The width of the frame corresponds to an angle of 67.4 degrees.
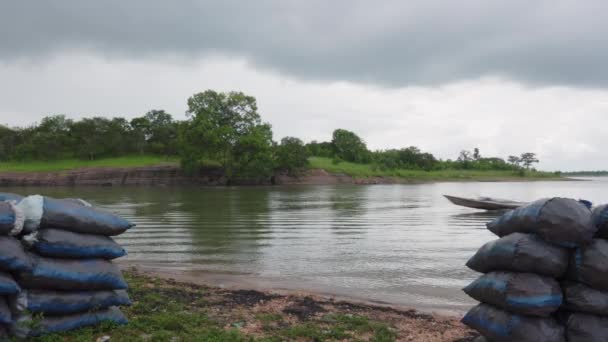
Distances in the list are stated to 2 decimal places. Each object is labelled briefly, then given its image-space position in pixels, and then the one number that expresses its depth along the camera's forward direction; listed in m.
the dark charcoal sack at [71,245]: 5.08
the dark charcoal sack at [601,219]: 4.70
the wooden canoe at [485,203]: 24.61
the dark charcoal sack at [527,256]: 4.76
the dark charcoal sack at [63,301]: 4.92
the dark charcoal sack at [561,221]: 4.61
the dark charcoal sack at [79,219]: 5.24
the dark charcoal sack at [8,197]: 5.20
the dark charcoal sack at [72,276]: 4.99
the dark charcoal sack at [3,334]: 4.75
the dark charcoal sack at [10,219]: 4.78
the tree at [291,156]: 66.81
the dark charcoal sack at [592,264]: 4.62
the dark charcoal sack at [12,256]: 4.70
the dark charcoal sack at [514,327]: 4.70
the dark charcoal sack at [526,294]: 4.70
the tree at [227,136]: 59.16
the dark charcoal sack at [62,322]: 4.86
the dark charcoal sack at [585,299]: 4.66
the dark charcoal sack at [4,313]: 4.72
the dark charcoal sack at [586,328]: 4.64
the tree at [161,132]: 80.81
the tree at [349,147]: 94.75
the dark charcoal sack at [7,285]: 4.66
